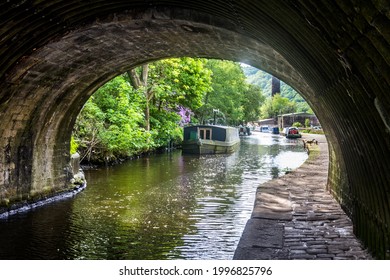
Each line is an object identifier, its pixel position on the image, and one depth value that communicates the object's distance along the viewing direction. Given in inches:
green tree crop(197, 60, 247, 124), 2032.5
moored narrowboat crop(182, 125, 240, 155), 1218.6
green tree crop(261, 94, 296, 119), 3818.9
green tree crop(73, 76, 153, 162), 795.4
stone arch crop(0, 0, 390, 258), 157.4
